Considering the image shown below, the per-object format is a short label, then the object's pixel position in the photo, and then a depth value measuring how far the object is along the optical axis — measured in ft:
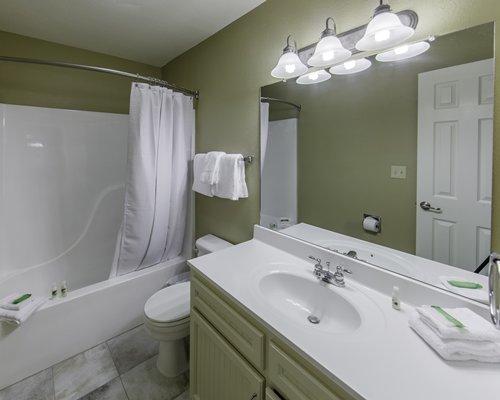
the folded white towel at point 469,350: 2.22
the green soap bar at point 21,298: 4.78
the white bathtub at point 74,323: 4.78
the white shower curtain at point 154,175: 6.20
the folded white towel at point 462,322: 2.26
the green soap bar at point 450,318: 2.37
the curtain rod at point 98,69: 5.28
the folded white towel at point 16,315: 4.50
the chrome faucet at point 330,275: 3.64
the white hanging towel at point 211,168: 5.93
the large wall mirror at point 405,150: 2.95
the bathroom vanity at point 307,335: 2.07
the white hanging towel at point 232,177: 5.63
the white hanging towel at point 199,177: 6.24
